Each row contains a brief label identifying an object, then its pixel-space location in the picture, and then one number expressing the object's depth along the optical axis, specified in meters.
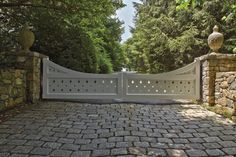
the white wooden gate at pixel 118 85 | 4.17
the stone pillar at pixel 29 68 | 3.89
